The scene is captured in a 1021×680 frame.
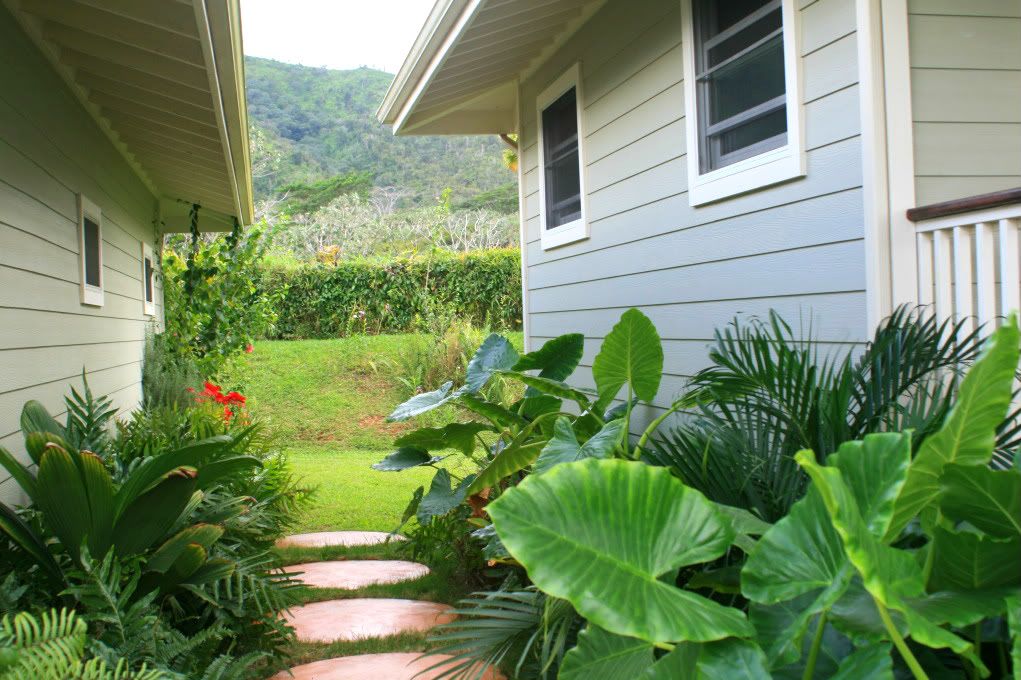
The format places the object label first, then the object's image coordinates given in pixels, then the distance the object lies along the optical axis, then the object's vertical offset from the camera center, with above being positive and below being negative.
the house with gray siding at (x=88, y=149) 3.40 +1.23
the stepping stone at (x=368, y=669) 3.19 -1.30
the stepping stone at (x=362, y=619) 3.79 -1.35
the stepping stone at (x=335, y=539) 5.73 -1.40
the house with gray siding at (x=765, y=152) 2.89 +0.77
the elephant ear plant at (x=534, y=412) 2.99 -0.35
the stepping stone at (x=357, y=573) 4.70 -1.38
